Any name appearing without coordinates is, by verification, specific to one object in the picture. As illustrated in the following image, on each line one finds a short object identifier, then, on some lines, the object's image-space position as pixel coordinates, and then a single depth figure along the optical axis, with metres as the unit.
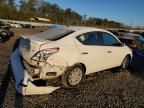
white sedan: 2.58
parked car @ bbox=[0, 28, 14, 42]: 7.42
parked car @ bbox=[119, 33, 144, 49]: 5.52
